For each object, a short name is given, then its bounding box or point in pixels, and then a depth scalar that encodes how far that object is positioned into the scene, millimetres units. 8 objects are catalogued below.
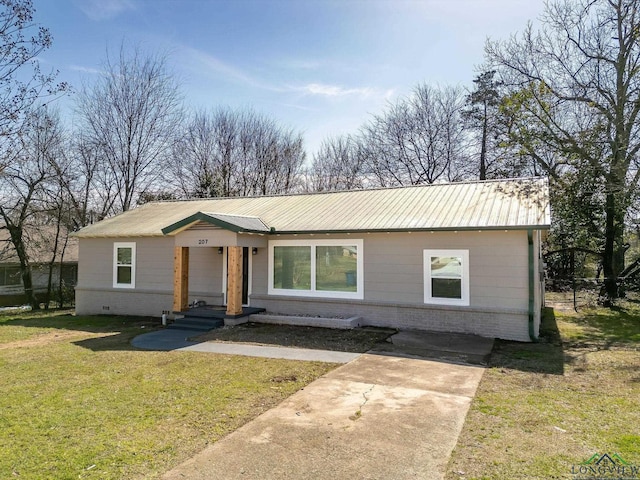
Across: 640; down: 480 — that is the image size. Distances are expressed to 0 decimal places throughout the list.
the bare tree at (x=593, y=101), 14516
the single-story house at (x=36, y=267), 20062
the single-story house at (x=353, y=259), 9695
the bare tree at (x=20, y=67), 6750
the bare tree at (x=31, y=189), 18172
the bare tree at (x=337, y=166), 29875
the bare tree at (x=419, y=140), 26891
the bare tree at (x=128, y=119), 23266
